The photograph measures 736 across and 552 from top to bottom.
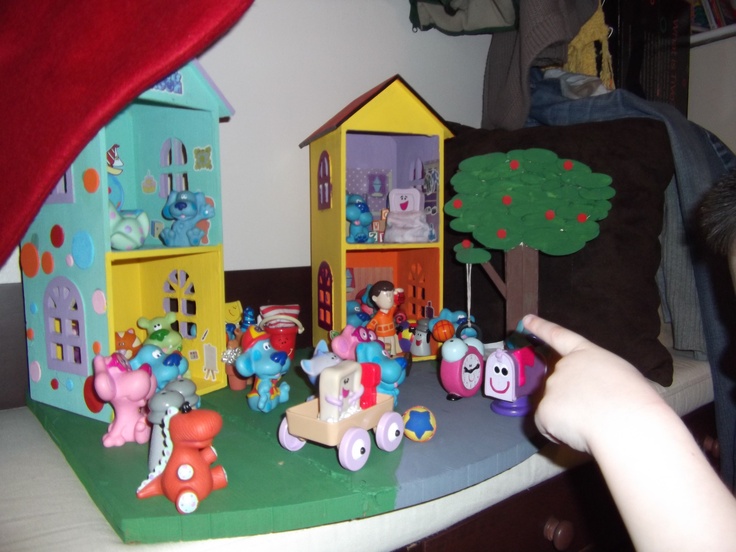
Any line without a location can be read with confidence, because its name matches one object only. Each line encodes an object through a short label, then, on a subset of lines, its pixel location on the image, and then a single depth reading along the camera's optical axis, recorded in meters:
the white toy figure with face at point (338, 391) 0.66
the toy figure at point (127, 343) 0.91
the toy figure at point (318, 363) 0.77
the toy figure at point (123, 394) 0.71
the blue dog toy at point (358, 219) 1.12
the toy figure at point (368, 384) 0.71
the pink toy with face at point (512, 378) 0.83
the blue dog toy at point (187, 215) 0.88
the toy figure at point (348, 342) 0.85
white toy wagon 0.65
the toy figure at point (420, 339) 1.09
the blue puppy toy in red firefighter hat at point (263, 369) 0.82
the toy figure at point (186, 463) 0.58
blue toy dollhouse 0.76
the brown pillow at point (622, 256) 0.98
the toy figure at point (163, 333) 0.88
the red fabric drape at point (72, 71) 0.63
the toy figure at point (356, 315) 1.09
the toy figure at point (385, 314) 1.04
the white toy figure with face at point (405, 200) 1.20
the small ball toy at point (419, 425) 0.74
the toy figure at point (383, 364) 0.80
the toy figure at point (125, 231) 0.79
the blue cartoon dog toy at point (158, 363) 0.79
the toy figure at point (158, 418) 0.63
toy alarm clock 0.87
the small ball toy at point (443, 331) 1.02
